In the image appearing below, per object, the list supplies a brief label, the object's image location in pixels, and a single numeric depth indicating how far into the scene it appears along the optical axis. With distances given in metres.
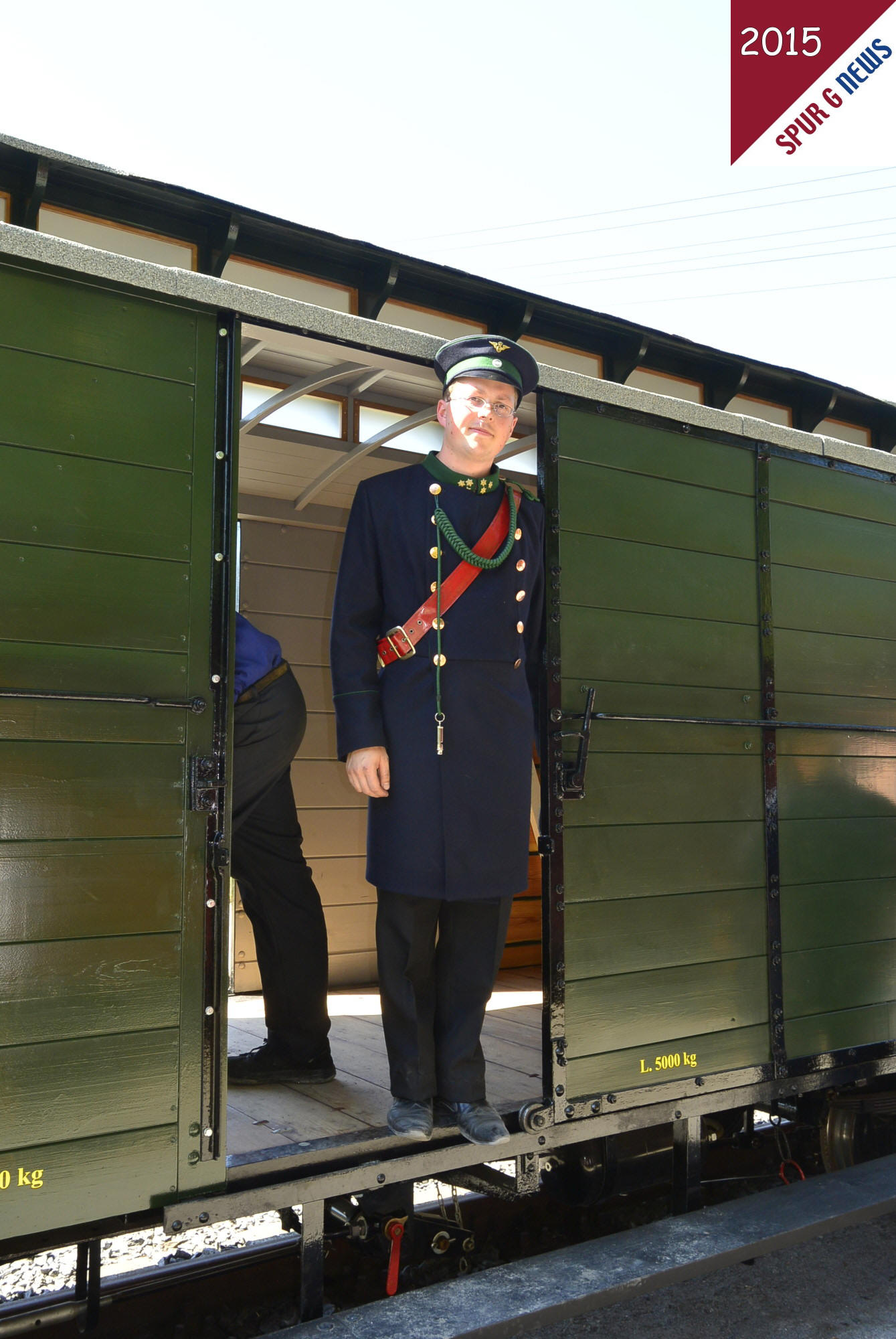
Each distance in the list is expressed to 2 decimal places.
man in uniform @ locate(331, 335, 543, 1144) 2.66
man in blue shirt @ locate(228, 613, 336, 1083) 3.20
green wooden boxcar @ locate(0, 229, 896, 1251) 2.21
